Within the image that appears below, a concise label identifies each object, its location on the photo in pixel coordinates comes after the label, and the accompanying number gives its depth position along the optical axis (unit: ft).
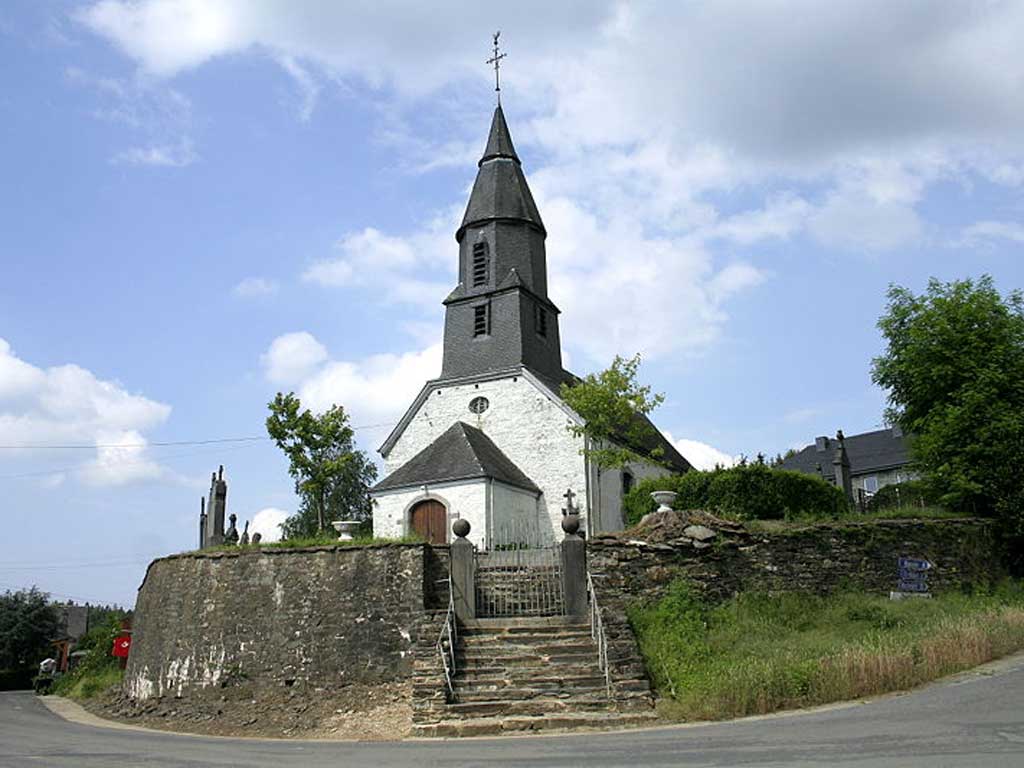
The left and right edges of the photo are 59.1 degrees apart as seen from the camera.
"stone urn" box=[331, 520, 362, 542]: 65.16
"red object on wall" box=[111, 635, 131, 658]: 75.51
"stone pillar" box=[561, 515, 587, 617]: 52.60
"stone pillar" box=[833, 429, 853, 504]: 99.35
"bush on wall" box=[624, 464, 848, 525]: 73.97
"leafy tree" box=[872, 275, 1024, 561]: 67.31
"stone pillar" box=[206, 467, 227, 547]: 76.38
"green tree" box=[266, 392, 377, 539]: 88.17
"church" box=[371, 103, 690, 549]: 87.92
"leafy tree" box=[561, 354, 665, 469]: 85.47
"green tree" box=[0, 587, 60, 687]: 165.37
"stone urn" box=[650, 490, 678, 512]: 62.13
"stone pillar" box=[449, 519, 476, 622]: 53.42
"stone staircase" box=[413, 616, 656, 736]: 40.29
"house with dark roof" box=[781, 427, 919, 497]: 172.24
